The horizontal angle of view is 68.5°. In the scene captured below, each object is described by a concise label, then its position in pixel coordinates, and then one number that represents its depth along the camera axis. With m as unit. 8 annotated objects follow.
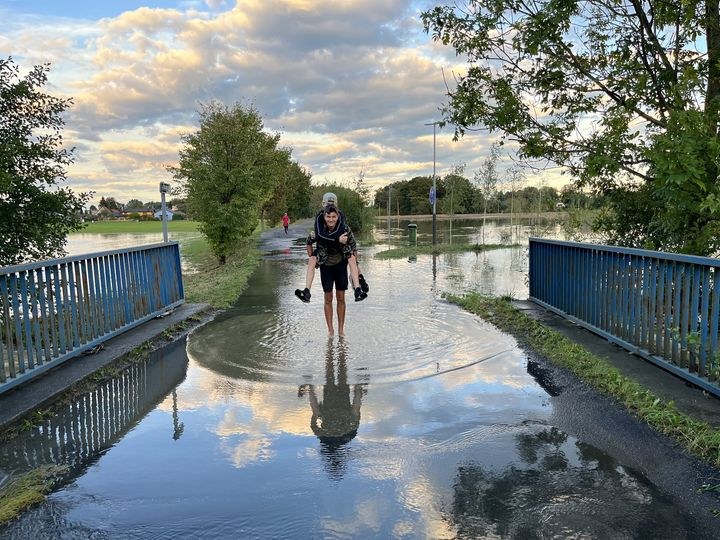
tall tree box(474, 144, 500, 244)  29.33
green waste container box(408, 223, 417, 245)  26.31
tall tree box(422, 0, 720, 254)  5.34
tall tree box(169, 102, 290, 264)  19.03
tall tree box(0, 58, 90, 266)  7.64
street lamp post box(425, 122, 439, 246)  25.40
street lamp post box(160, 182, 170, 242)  10.65
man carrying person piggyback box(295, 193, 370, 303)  6.73
